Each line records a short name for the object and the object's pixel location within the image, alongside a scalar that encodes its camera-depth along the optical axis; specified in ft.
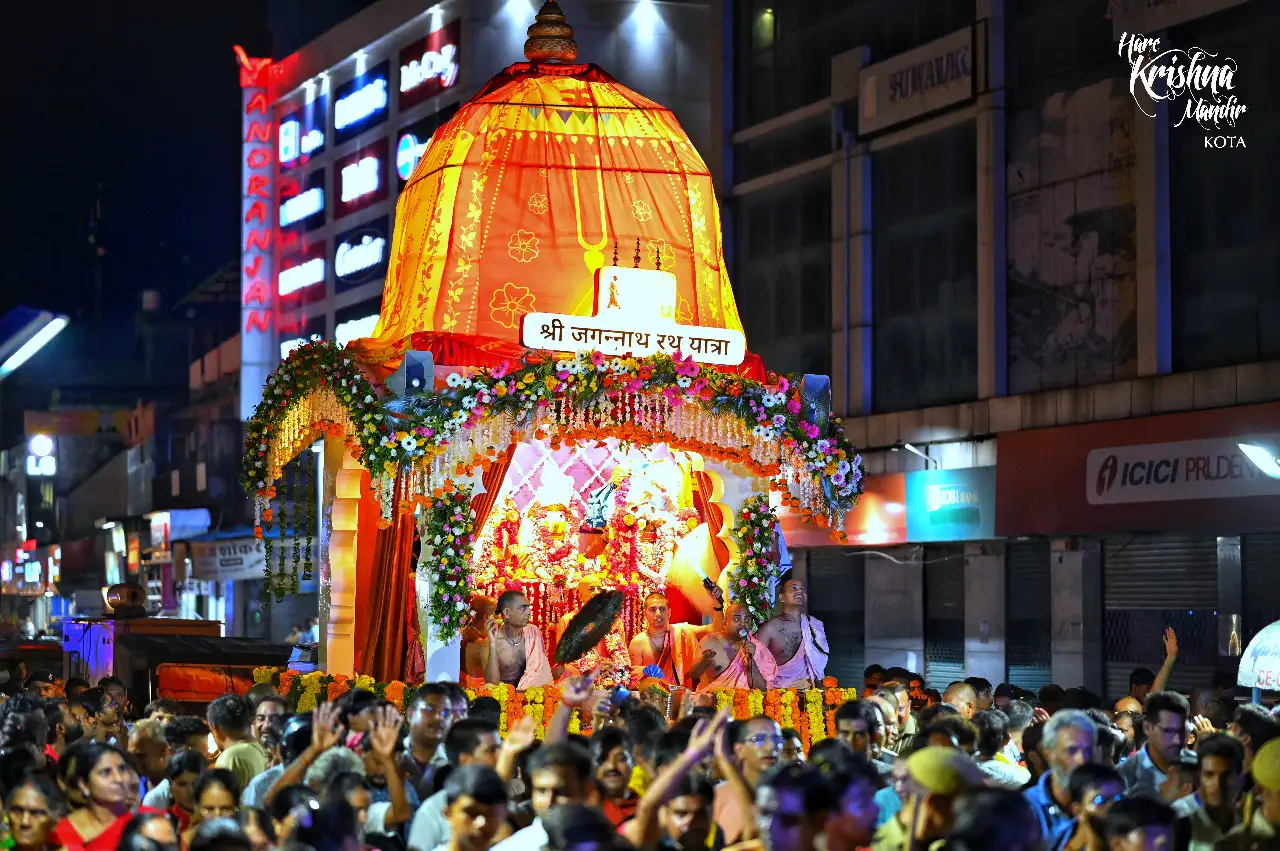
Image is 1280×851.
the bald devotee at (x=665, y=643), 67.92
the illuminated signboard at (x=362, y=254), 161.17
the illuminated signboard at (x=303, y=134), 175.01
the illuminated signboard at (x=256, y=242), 178.09
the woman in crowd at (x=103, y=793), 30.45
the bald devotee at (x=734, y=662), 65.57
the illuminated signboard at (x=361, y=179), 162.91
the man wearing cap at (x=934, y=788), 26.61
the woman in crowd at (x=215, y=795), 30.19
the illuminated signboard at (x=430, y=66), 151.23
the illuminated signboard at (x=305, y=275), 172.04
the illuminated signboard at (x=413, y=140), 152.76
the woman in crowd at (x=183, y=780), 34.12
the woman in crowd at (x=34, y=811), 29.37
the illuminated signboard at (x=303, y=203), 173.74
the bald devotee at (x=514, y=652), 65.62
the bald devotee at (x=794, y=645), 66.49
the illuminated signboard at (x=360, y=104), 164.55
